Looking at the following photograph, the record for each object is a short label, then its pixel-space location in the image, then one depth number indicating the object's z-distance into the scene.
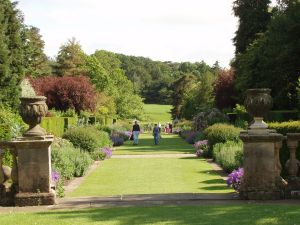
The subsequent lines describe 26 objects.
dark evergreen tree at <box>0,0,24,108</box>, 40.84
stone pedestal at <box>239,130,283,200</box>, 9.66
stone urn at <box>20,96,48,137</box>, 9.62
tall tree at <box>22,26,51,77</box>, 60.44
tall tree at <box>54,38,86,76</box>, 78.84
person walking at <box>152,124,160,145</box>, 33.88
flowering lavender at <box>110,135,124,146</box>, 34.92
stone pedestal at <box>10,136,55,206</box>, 9.55
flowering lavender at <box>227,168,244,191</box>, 11.47
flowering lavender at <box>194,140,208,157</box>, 23.95
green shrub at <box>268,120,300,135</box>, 11.20
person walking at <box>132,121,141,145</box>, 34.81
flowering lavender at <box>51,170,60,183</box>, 12.23
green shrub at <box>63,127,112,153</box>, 22.86
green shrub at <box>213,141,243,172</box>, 16.80
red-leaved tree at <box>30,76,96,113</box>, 47.00
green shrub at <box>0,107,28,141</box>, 14.34
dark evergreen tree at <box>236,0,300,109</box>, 36.25
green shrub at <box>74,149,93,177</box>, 16.85
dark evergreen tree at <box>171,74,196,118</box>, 99.33
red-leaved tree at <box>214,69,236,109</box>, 55.19
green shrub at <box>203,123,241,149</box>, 23.53
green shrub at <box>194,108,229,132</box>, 36.34
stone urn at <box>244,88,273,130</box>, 9.77
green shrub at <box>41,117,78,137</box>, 27.41
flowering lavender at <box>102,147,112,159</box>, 23.87
